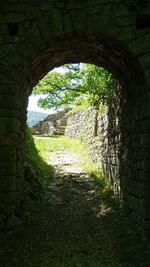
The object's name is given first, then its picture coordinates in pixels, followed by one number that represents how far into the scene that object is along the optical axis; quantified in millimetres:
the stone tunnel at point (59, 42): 3701
